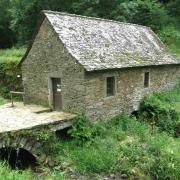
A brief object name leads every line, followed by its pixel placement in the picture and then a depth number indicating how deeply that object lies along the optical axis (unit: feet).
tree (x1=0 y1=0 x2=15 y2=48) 93.97
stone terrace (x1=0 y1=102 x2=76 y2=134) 32.13
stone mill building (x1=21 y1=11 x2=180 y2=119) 36.73
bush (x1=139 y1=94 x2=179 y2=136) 40.45
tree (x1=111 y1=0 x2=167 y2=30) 70.49
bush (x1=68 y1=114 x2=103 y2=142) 34.12
